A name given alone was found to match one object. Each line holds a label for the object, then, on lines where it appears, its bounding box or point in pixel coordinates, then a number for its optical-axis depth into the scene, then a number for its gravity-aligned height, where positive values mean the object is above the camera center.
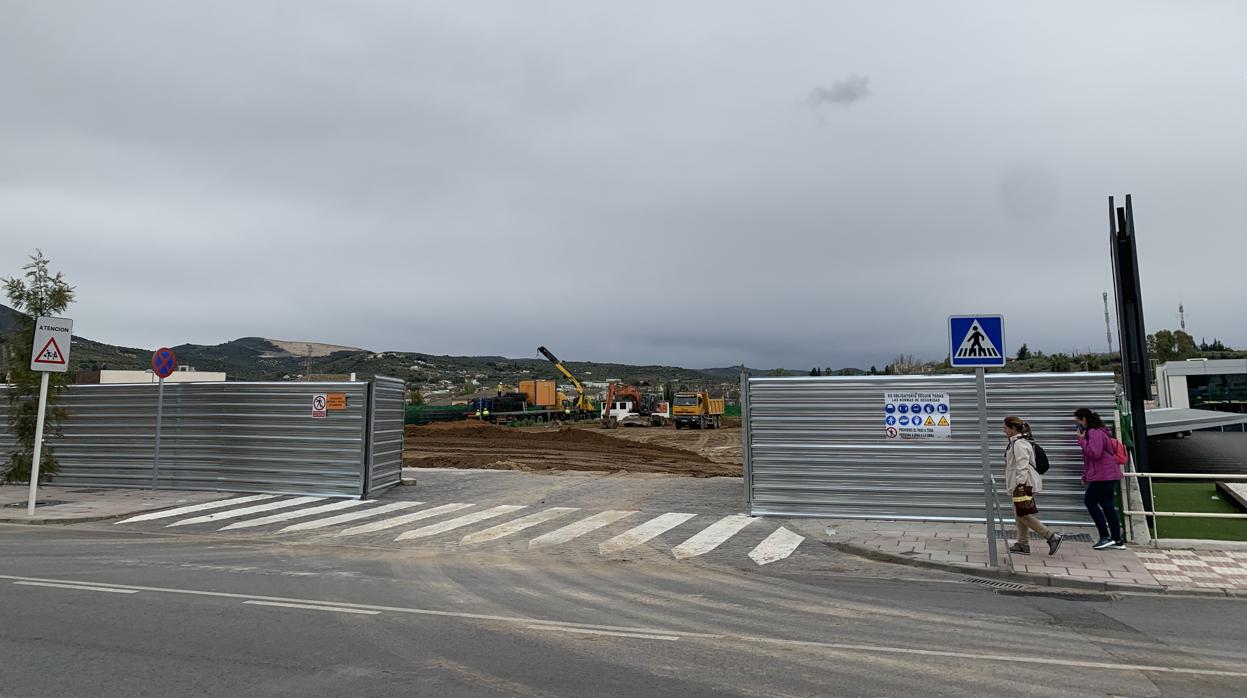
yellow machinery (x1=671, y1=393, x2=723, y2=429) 51.28 -0.10
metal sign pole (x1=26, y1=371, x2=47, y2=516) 14.27 -0.60
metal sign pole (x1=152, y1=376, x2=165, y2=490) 17.77 +0.00
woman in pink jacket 10.46 -0.92
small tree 16.62 +0.76
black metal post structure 11.95 +1.27
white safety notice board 13.28 -0.13
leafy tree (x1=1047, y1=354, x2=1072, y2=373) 69.26 +4.10
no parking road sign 17.10 +1.05
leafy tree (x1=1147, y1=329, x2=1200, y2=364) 97.58 +8.18
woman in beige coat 9.95 -0.95
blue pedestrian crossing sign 10.07 +0.90
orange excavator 53.03 -0.03
